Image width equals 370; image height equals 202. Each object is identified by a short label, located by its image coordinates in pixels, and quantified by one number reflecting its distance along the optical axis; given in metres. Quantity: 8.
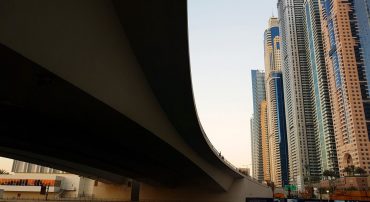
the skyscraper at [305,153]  194.50
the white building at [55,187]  89.81
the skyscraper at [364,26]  163.38
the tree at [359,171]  135.06
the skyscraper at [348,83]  156.12
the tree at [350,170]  135.38
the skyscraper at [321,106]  179.38
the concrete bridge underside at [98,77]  10.03
